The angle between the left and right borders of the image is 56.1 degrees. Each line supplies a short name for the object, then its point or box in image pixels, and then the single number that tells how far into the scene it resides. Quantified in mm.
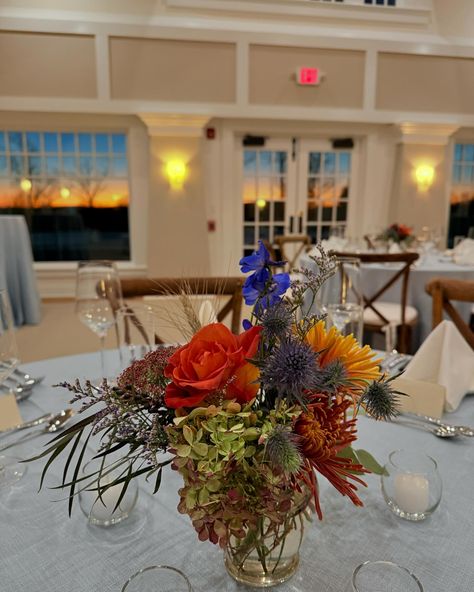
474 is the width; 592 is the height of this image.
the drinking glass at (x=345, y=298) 1082
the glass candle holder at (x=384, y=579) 430
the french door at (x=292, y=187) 6090
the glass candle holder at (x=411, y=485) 596
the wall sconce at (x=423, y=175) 6207
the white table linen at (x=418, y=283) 2941
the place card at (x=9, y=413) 851
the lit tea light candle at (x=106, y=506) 595
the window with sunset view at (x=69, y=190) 5852
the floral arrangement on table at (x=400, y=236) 3756
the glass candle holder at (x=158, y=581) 433
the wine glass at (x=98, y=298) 1116
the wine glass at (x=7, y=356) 715
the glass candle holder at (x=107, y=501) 597
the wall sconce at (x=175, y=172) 5660
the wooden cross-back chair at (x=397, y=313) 2781
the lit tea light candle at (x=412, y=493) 598
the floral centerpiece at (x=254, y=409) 396
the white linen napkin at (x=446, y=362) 958
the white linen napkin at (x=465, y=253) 3256
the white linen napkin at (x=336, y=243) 3910
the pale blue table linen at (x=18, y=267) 4359
